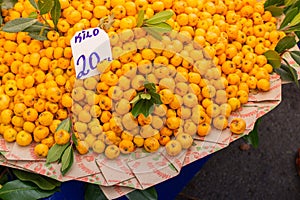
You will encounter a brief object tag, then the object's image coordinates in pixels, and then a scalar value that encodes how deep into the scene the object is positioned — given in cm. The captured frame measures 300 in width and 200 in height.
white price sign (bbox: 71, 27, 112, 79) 133
